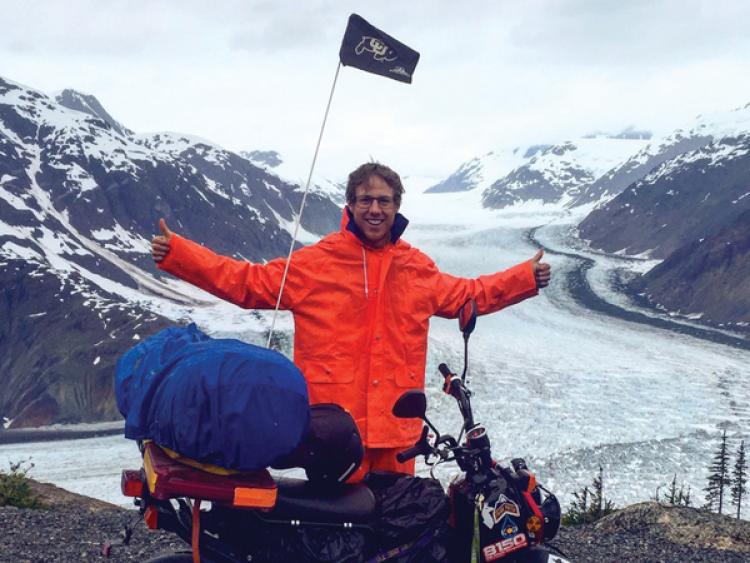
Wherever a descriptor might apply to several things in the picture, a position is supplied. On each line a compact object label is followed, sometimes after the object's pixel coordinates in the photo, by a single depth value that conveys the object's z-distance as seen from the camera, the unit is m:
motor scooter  3.13
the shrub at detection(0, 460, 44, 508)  8.87
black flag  5.36
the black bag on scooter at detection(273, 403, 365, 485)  3.11
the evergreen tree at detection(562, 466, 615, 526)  9.21
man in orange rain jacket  4.00
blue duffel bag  2.81
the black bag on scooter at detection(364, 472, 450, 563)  3.27
